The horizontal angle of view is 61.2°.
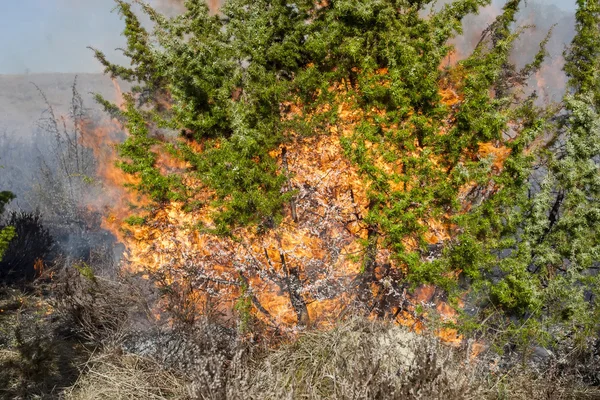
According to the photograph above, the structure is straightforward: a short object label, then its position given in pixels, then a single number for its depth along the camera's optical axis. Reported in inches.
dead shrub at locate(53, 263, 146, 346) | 345.4
